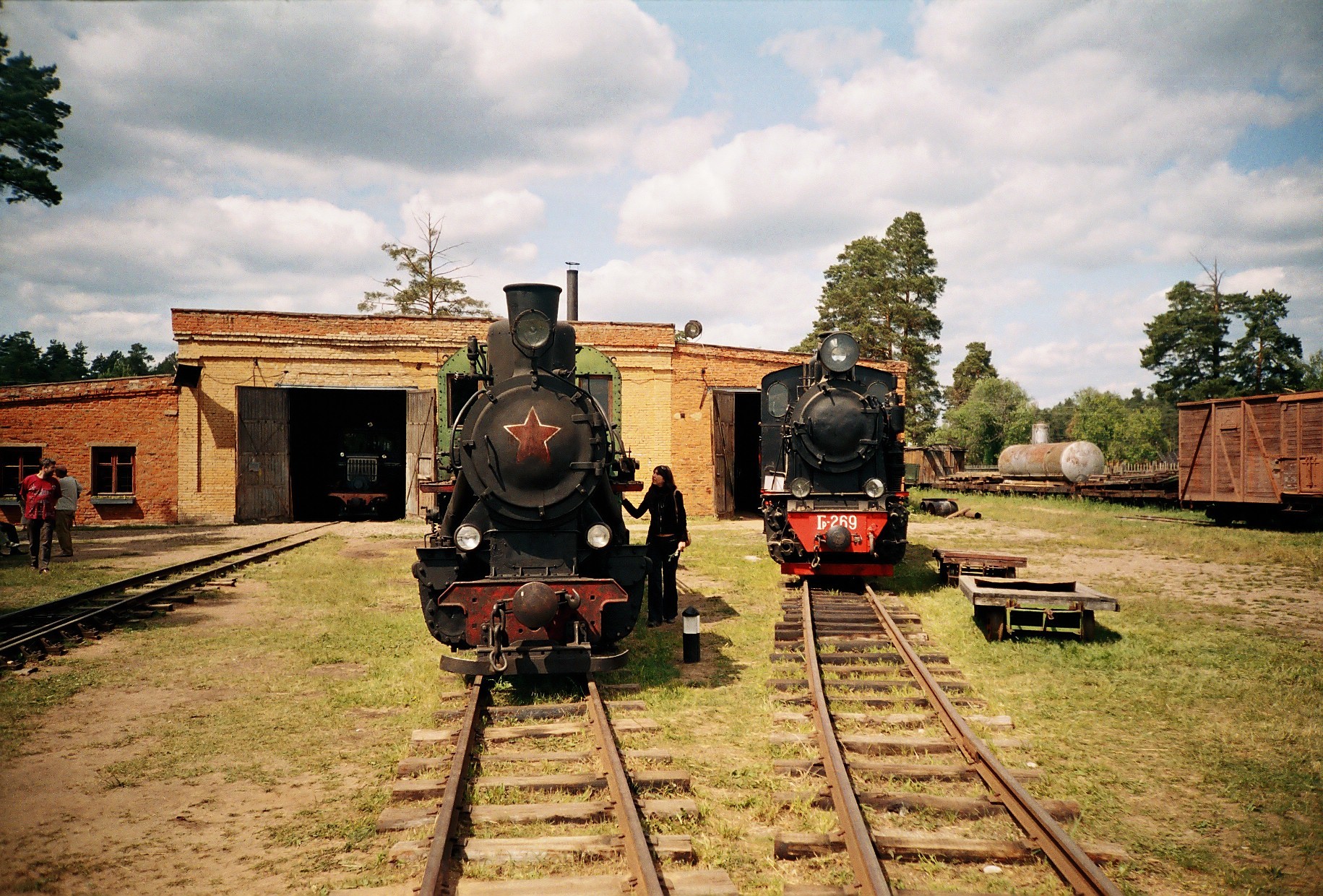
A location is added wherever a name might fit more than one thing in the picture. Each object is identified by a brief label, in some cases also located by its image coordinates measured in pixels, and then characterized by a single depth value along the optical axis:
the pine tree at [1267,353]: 48.81
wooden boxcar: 17.52
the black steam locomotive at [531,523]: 6.21
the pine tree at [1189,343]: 52.00
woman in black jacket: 8.81
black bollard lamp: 7.37
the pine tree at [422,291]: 40.12
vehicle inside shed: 24.17
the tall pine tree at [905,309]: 45.41
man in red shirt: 12.60
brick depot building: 21.38
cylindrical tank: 29.22
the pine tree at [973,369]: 71.62
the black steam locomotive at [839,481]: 10.72
